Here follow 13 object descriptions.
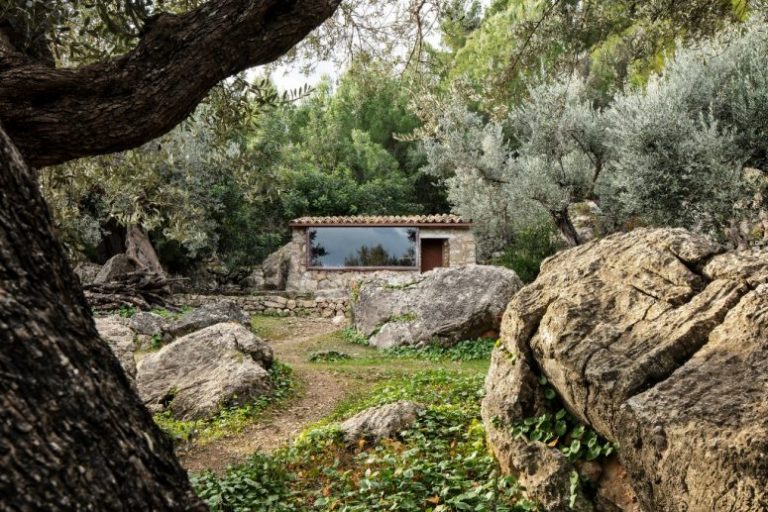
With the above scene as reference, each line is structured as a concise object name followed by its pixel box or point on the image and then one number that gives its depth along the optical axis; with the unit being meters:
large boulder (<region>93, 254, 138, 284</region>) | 21.52
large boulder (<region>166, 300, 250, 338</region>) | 14.75
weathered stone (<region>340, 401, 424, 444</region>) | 6.66
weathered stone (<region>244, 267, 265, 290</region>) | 26.88
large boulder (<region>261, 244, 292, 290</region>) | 26.72
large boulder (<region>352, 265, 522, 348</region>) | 14.45
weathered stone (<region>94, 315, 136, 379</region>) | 9.30
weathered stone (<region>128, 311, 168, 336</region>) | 14.52
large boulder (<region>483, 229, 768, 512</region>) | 3.44
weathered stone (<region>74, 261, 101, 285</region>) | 23.23
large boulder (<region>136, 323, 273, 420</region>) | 9.27
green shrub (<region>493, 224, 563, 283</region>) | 18.66
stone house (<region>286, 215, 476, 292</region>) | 25.86
